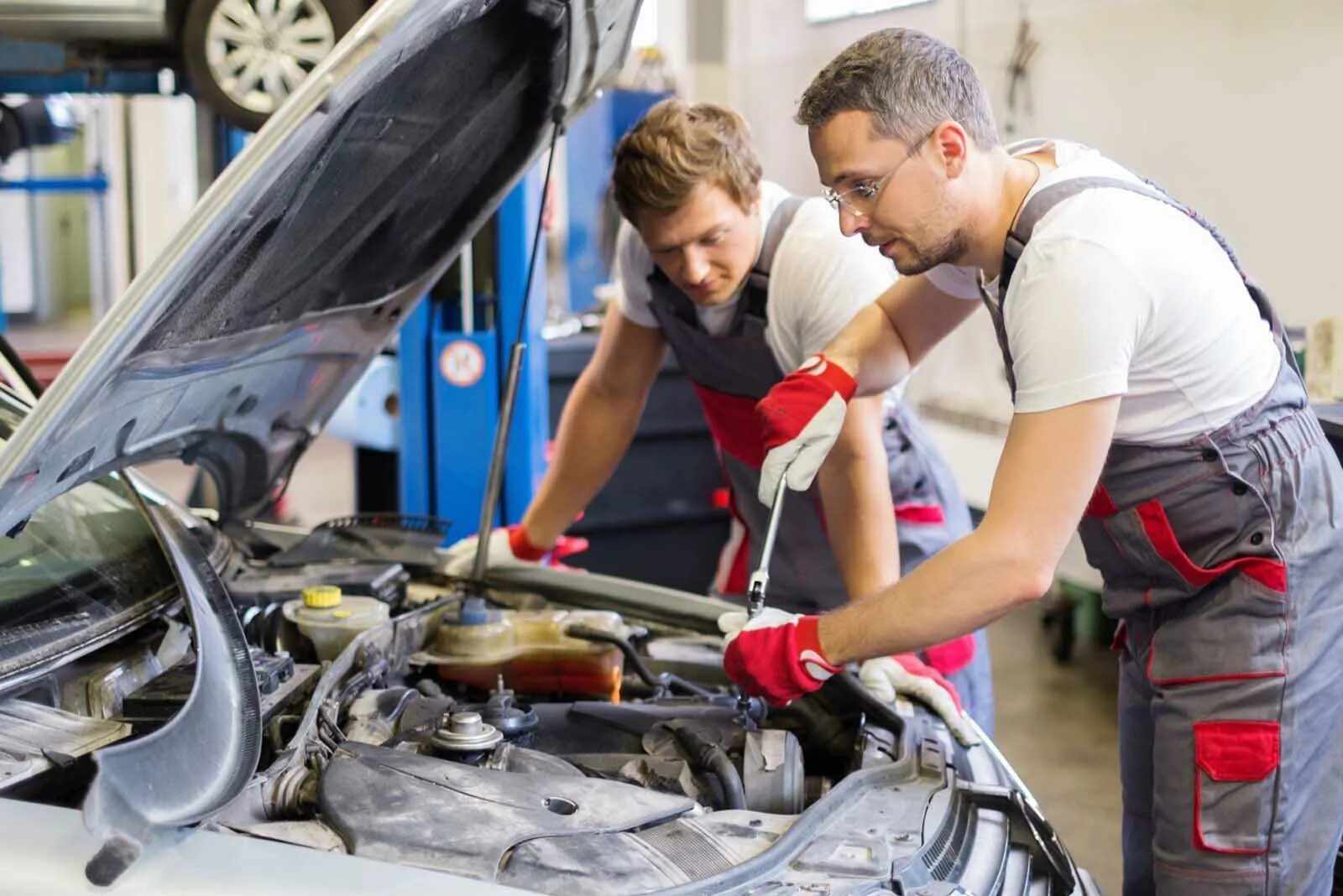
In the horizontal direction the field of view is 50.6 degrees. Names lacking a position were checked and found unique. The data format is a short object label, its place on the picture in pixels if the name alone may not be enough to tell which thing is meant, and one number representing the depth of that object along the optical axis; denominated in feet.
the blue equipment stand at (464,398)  12.47
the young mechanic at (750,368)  7.47
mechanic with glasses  5.53
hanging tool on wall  14.43
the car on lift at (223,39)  10.24
